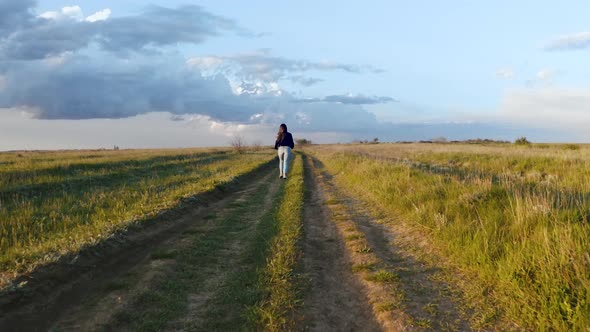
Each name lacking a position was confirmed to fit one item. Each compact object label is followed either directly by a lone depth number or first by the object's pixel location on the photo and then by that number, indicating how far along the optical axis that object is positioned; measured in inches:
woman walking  822.5
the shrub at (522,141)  2851.9
